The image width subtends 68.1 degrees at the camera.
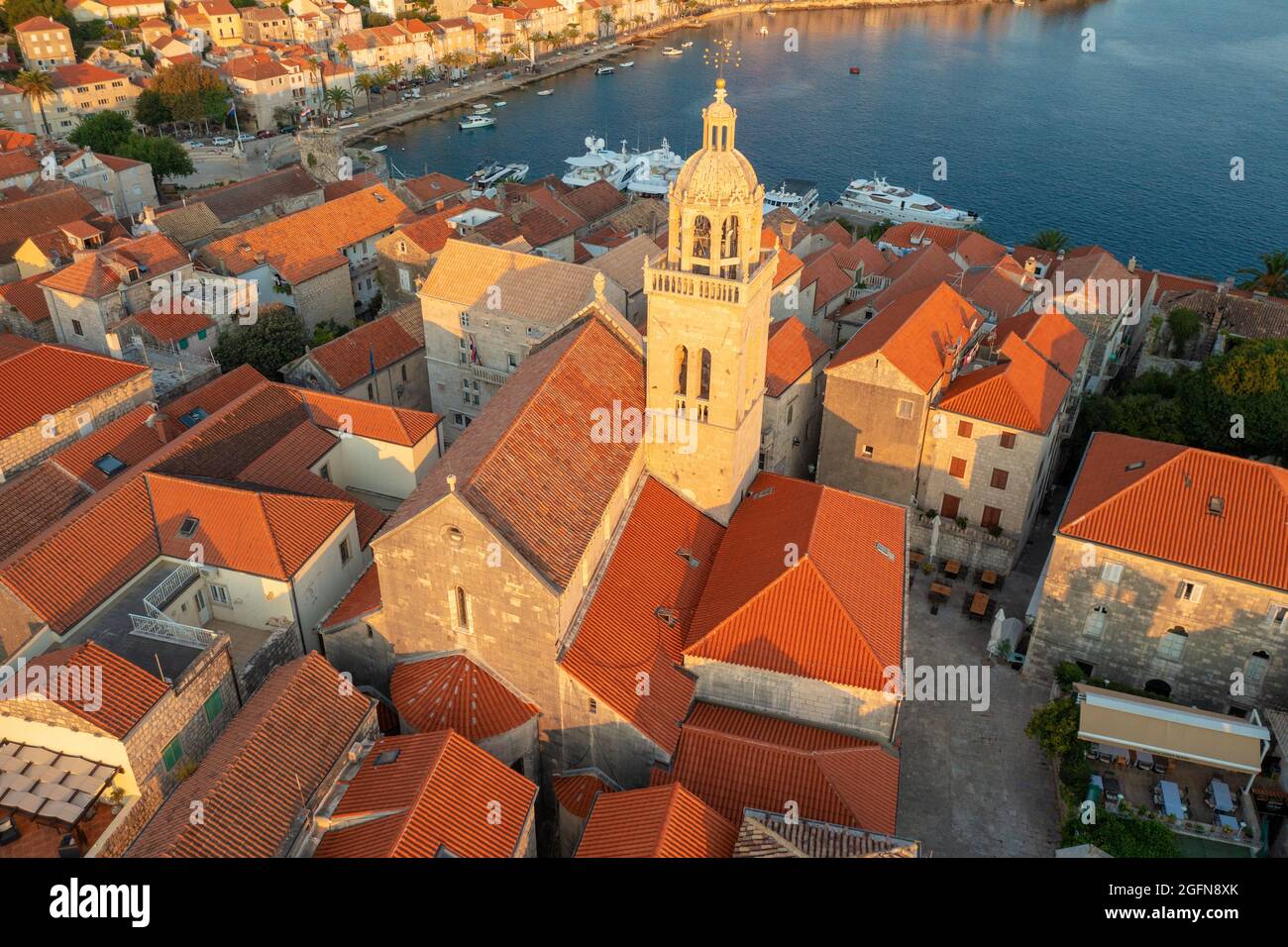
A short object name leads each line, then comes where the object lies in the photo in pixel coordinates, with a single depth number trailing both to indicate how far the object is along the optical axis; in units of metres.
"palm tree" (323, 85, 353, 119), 176.38
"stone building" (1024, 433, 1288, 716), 42.31
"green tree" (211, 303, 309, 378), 72.56
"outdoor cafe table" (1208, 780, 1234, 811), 38.91
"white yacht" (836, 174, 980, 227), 126.75
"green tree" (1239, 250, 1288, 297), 86.32
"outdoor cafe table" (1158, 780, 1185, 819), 38.97
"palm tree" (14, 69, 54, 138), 142.25
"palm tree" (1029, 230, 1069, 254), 101.38
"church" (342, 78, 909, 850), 36.69
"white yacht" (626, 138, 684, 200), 134.75
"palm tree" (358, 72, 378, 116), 188.25
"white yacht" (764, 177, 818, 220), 131.62
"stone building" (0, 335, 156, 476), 55.25
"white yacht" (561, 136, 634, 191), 136.75
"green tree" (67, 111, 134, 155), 129.88
